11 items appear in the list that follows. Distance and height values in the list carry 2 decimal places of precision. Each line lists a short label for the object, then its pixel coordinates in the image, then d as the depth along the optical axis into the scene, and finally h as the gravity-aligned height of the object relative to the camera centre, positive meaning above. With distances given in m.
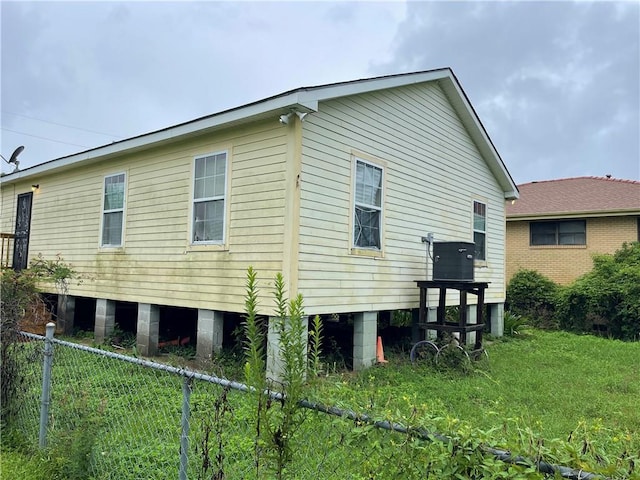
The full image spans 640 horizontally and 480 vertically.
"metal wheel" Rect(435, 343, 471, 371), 7.51 -1.24
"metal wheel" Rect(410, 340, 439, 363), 7.88 -1.23
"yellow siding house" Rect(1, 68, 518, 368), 6.63 +1.14
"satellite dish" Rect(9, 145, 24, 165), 14.03 +3.17
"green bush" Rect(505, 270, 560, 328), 14.76 -0.51
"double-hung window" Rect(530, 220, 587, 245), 15.89 +1.70
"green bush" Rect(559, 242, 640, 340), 12.68 -0.37
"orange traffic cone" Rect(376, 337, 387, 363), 8.03 -1.32
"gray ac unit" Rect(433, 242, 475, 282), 7.98 +0.30
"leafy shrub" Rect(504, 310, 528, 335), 12.54 -1.17
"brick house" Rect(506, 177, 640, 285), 15.10 +1.86
